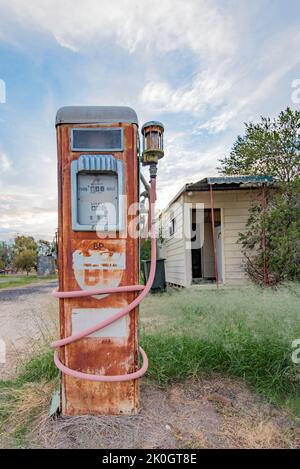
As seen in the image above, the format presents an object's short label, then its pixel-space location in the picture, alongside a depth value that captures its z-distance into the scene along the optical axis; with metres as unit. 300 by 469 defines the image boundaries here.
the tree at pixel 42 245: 26.67
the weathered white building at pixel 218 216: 7.16
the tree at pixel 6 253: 31.77
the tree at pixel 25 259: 24.04
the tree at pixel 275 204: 6.32
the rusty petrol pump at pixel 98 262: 1.95
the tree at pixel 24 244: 27.33
